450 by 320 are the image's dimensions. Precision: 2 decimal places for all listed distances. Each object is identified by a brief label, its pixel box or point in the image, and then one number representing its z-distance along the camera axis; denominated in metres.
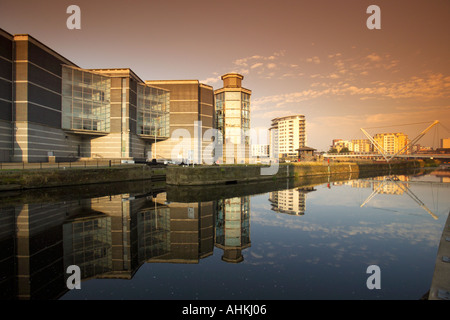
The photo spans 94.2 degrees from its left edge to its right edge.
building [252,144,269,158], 155.06
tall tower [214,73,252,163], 53.62
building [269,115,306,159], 169.52
